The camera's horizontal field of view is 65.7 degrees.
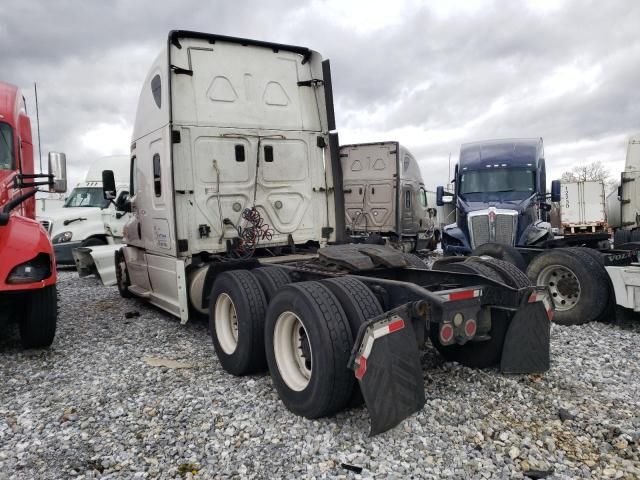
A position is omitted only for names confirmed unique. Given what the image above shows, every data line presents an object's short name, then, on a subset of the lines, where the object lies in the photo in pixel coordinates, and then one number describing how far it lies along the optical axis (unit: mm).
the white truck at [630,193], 11117
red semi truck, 4996
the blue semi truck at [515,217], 6562
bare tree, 48256
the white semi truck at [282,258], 3447
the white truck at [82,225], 12844
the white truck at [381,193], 14469
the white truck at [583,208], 15898
